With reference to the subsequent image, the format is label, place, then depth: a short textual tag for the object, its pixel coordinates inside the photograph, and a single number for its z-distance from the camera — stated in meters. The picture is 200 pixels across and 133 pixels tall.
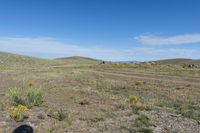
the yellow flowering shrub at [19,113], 5.45
